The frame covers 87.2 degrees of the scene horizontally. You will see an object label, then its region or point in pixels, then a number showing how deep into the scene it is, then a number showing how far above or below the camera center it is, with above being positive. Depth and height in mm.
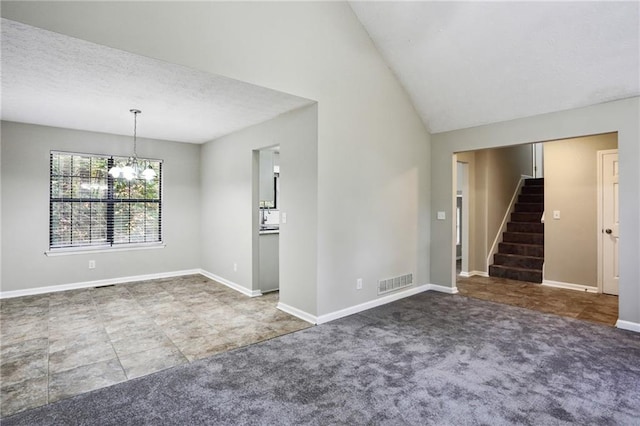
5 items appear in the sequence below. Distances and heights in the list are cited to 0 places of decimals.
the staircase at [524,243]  5957 -557
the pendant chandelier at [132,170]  4377 +596
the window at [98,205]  5121 +144
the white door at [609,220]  4840 -86
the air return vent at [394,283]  4465 -961
